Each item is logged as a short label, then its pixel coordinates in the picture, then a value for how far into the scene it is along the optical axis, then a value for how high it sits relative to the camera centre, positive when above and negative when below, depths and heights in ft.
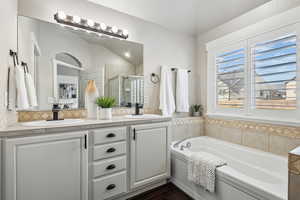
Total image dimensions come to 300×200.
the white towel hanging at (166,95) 8.10 +0.23
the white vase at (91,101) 6.01 -0.07
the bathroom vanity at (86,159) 3.74 -1.85
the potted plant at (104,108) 5.80 -0.34
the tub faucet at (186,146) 7.28 -2.39
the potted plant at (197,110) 9.48 -0.70
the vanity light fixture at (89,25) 5.84 +3.14
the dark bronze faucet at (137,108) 7.23 -0.45
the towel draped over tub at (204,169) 4.97 -2.47
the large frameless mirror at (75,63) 5.50 +1.53
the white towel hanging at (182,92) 8.81 +0.42
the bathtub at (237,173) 3.97 -2.63
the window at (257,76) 5.82 +1.07
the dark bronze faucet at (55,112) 5.26 -0.45
